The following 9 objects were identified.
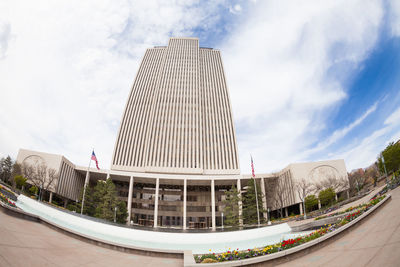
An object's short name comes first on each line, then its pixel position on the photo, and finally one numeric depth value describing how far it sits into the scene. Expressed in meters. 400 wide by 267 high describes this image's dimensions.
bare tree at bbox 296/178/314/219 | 47.16
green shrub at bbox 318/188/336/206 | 44.50
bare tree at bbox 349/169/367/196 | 47.24
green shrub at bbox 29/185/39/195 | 44.56
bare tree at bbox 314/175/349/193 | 46.42
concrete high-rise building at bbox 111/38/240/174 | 64.69
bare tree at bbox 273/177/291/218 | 53.59
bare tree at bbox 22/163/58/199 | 44.97
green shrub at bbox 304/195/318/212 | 45.19
